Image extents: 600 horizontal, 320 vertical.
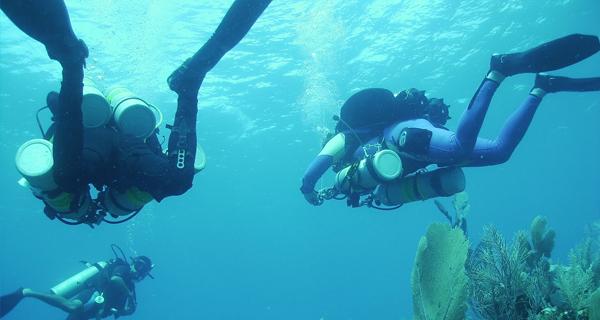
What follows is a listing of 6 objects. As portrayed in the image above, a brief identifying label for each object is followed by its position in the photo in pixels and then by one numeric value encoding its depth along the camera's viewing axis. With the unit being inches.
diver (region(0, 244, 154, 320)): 338.6
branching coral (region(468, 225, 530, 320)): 142.2
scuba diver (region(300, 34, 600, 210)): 149.9
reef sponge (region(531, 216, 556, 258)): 214.1
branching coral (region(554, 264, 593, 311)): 137.3
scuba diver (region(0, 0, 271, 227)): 98.3
